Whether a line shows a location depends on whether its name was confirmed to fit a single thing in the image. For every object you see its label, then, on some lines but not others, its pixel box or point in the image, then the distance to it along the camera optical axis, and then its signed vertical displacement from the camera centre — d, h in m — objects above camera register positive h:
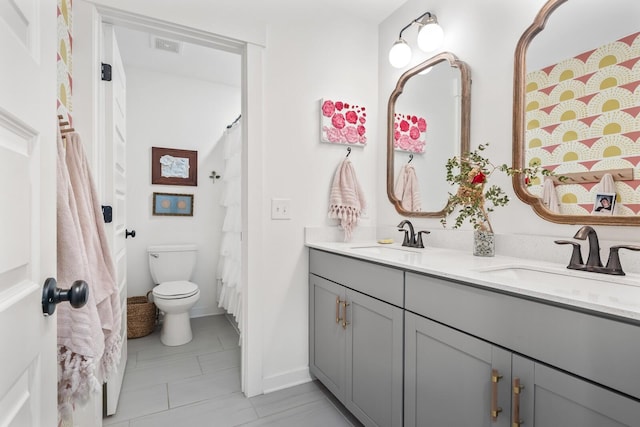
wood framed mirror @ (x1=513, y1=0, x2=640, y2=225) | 1.14 +0.40
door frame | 1.85 +0.11
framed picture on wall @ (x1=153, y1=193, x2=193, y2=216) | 3.09 +0.06
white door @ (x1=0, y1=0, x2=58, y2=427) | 0.49 +0.00
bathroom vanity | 0.74 -0.39
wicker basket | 2.66 -0.90
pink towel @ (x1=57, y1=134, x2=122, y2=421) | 0.85 -0.26
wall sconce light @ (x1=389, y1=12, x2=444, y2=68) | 1.76 +0.95
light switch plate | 1.94 +0.01
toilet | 2.51 -0.64
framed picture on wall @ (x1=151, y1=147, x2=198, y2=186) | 3.08 +0.42
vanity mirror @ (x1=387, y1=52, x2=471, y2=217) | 1.75 +0.48
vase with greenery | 1.47 +0.09
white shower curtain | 2.63 -0.17
